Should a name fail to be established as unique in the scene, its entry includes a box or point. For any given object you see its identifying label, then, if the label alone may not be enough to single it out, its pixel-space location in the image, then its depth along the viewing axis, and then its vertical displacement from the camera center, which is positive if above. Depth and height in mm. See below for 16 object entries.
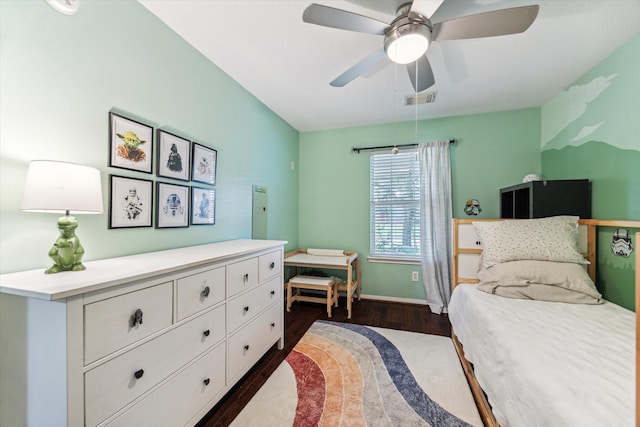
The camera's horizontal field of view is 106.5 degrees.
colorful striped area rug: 1424 -1211
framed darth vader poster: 1626 +410
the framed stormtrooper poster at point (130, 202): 1355 +66
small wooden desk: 2862 -605
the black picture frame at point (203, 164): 1887 +412
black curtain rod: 3096 +949
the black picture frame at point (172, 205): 1630 +57
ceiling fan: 1229 +1053
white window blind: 3303 +119
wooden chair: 2867 -889
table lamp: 898 +64
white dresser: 806 -529
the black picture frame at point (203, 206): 1906 +62
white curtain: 3027 -133
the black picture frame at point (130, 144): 1351 +417
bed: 803 -592
